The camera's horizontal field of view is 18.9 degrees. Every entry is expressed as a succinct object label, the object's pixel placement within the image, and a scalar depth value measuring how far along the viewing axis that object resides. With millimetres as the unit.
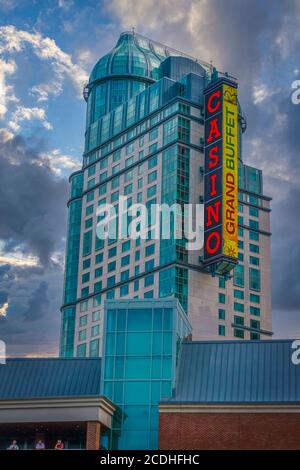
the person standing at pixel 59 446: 65431
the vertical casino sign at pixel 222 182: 138500
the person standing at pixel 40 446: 66900
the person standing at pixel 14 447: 66550
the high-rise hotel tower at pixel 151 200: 146000
